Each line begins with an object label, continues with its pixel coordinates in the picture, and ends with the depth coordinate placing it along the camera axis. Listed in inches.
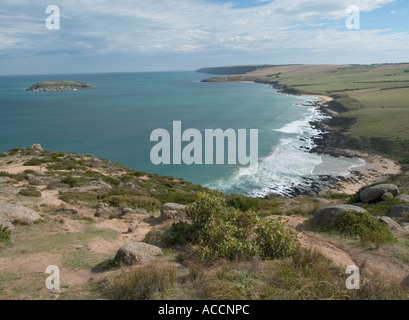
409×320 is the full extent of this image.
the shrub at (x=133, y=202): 691.4
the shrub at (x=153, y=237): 433.3
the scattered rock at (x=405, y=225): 498.1
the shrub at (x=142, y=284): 255.1
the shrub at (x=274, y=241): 340.8
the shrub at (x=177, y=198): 796.6
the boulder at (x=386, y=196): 750.0
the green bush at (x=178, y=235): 411.8
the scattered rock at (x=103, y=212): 614.5
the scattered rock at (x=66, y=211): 603.4
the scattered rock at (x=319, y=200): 955.5
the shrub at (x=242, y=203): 756.0
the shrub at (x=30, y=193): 685.9
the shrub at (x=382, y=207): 661.9
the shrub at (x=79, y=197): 698.2
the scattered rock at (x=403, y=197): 711.1
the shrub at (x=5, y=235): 415.5
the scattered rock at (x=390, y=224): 478.3
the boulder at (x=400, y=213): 591.0
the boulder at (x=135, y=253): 335.6
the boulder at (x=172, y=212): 560.7
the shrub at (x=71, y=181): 853.2
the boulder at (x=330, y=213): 483.2
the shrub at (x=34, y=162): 1102.7
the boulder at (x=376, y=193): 785.0
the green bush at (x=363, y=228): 406.9
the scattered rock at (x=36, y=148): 1427.2
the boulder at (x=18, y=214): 493.4
